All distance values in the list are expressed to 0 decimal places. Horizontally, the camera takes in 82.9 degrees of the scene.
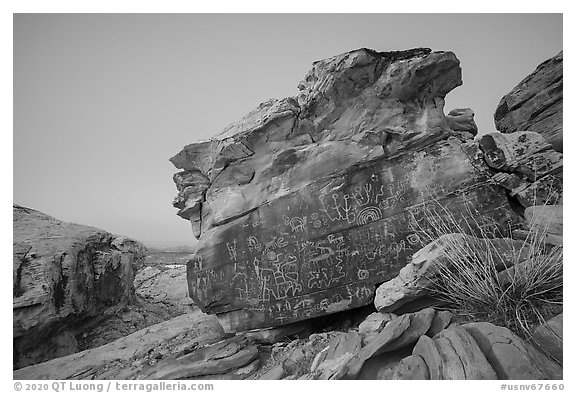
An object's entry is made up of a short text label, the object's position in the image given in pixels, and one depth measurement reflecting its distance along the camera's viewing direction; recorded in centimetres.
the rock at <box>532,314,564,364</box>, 331
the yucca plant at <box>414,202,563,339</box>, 370
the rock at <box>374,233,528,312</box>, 443
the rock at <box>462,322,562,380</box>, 308
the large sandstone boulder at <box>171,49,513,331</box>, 592
